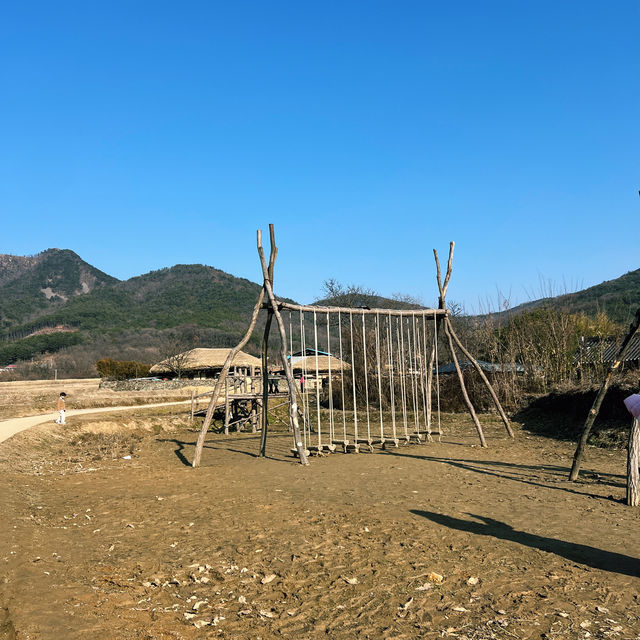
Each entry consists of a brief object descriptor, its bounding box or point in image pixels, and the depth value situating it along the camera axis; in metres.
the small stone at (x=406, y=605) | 4.01
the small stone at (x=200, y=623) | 3.80
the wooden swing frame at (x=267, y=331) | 9.95
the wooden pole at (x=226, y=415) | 17.19
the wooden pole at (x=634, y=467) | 6.73
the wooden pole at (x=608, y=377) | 7.58
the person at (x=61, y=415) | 16.84
